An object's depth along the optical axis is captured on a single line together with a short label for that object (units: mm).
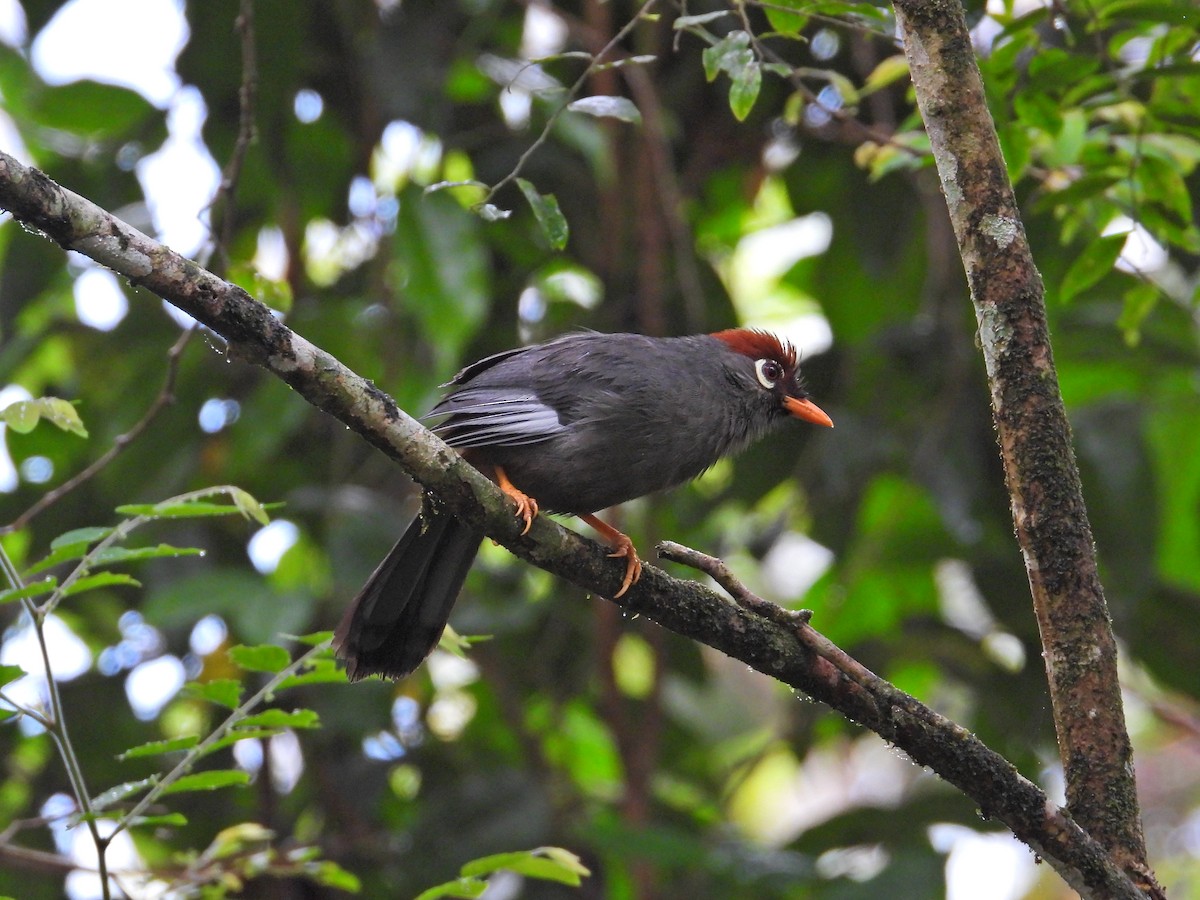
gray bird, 6578
